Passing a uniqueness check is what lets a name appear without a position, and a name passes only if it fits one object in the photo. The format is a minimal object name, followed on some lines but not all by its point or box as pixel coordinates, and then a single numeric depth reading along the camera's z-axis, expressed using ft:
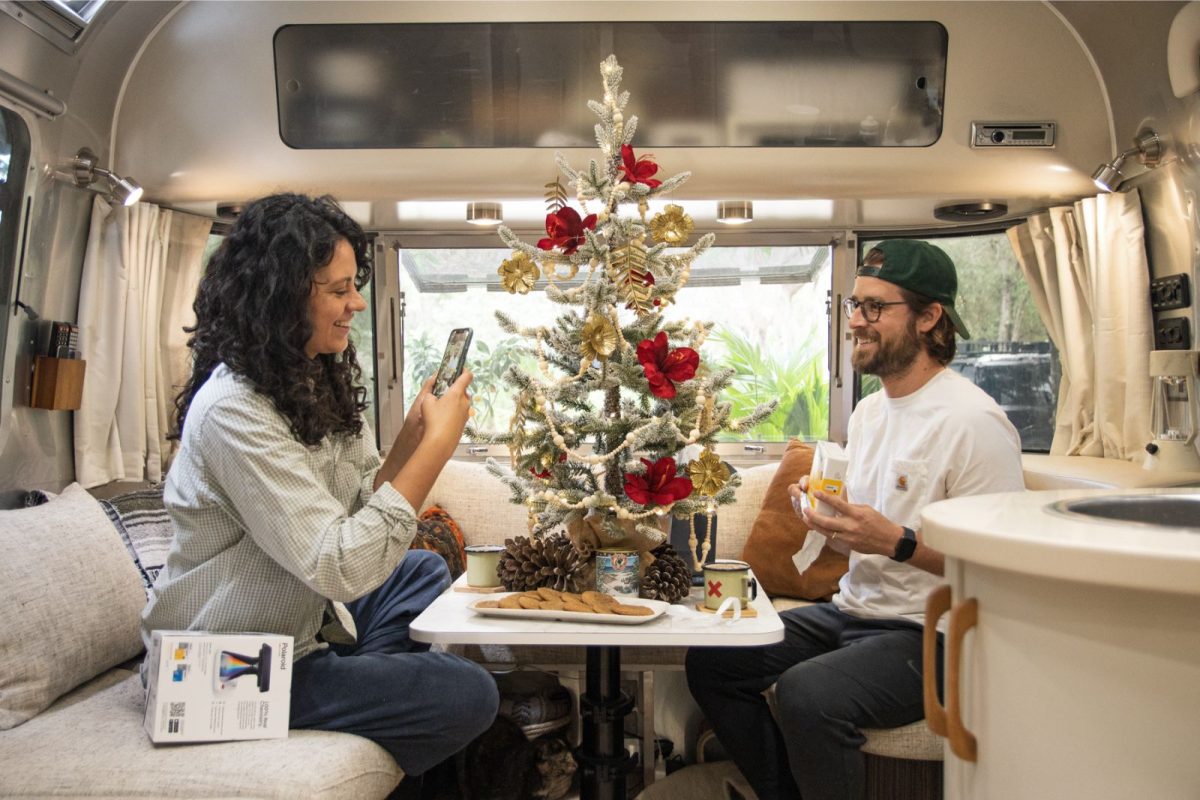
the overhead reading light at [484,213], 11.52
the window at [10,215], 9.00
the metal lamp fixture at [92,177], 10.02
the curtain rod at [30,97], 8.58
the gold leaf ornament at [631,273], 6.98
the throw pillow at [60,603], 6.89
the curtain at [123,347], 10.43
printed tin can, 6.97
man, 7.11
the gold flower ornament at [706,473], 7.04
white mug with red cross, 6.81
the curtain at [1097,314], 10.46
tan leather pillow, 10.60
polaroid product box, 5.92
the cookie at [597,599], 6.56
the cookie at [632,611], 6.35
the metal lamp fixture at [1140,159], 10.00
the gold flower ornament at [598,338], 6.95
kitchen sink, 4.51
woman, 6.03
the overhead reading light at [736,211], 11.41
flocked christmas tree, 6.97
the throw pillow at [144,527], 9.04
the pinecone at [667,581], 7.08
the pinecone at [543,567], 7.08
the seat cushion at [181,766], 5.73
